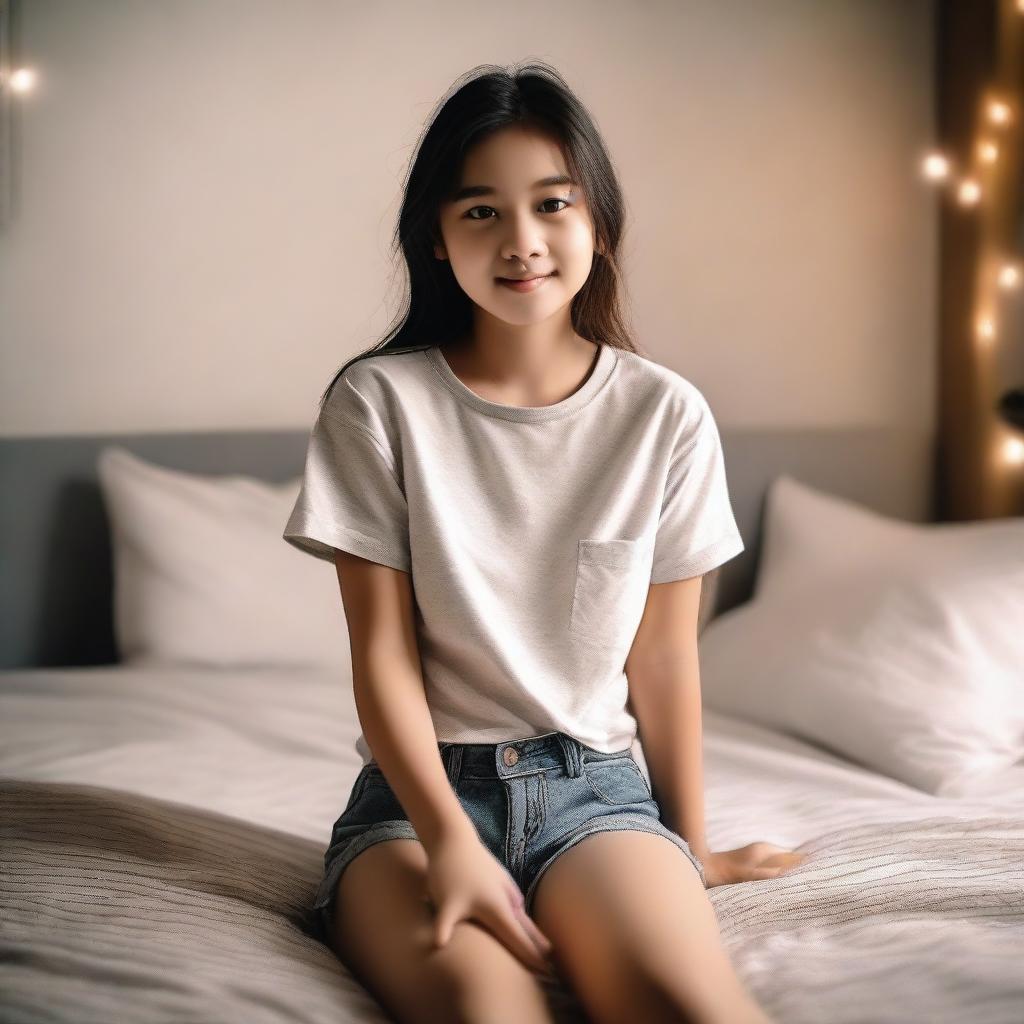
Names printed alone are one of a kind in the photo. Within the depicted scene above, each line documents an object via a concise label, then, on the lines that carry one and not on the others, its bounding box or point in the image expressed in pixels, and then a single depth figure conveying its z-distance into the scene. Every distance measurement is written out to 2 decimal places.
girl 0.93
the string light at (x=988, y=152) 2.35
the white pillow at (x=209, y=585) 2.00
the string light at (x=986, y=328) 2.39
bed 0.83
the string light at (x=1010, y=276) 2.28
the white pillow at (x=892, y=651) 1.56
